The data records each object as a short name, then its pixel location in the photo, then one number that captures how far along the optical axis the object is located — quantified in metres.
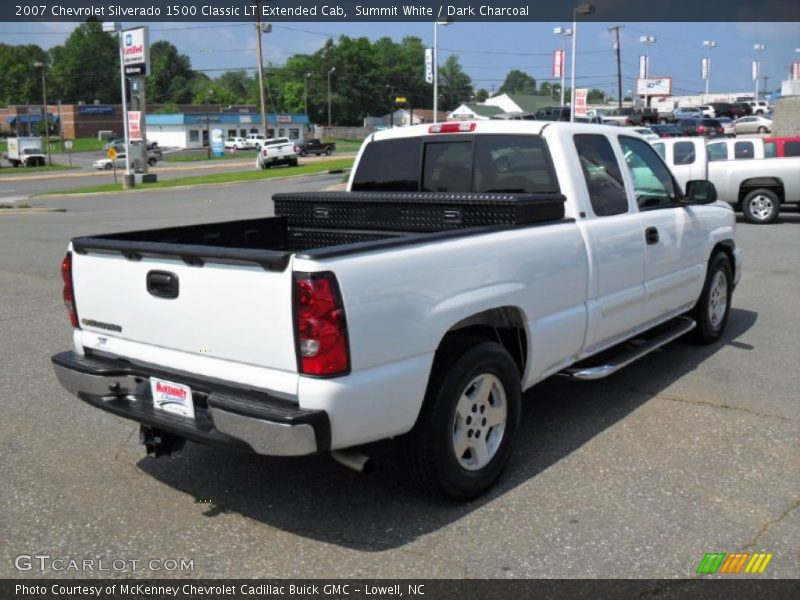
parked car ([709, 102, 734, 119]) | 72.88
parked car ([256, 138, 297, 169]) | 48.31
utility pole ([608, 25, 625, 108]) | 79.79
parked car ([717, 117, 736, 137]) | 49.87
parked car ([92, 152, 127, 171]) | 59.81
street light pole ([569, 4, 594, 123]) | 38.19
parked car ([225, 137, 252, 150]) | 86.56
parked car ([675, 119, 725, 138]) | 42.44
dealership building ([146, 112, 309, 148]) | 99.06
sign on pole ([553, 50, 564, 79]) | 49.03
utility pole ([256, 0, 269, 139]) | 51.25
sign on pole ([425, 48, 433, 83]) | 45.60
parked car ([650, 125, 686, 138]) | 37.48
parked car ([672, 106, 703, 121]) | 65.06
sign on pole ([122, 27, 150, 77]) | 34.19
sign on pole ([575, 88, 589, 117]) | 38.78
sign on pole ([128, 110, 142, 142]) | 35.28
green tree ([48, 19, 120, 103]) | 152.75
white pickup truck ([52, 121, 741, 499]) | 3.32
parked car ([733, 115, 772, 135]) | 53.96
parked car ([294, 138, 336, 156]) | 67.81
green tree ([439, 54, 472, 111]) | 164.38
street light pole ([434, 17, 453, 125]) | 39.06
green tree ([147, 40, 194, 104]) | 165.12
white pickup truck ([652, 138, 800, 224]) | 16.19
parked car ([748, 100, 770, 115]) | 77.25
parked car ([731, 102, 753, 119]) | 72.62
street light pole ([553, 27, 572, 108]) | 50.78
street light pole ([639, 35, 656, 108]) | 80.31
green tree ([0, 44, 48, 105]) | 145.12
